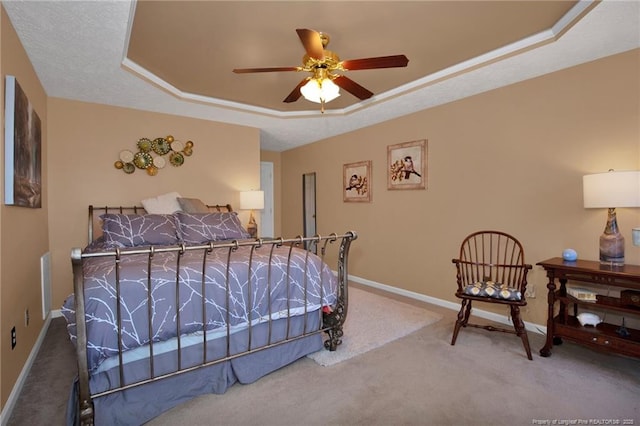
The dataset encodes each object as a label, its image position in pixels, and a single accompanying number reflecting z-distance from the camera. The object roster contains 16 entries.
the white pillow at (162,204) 3.84
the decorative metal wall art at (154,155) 3.91
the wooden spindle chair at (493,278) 2.53
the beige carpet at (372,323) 2.56
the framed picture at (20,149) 1.90
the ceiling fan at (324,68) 2.10
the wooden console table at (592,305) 2.18
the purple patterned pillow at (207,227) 3.32
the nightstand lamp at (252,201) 4.59
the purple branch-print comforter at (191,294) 1.66
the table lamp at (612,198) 2.21
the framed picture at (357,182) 4.80
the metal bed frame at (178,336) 1.53
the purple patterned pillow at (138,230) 2.99
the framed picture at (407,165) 4.03
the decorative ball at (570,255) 2.58
